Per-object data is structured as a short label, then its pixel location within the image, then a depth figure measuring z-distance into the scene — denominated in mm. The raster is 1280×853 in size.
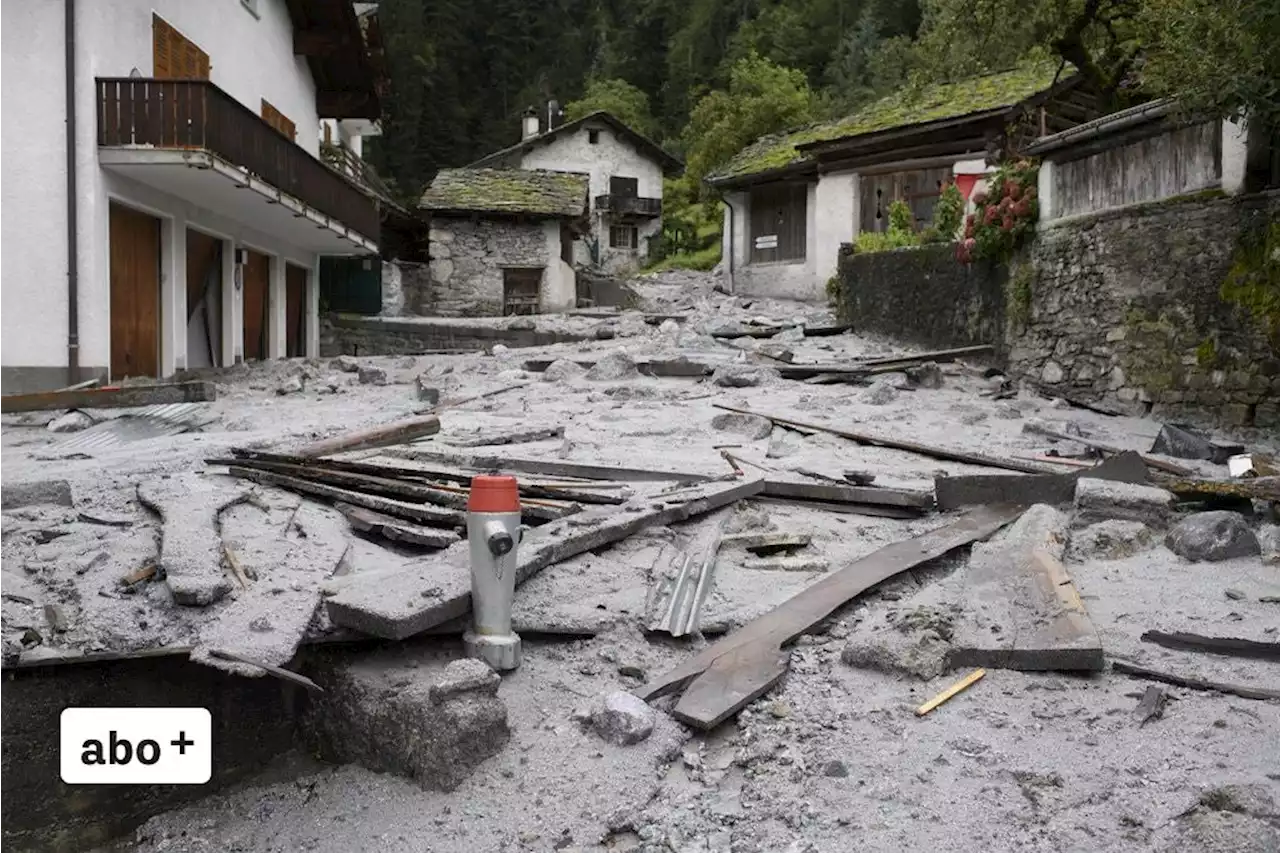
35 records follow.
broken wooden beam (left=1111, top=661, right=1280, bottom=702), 3760
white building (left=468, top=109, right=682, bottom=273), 43375
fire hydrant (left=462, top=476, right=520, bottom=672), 4047
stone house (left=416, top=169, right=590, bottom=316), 29406
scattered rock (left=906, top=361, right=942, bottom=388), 13141
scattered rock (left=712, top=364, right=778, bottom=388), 13477
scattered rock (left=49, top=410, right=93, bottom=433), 10226
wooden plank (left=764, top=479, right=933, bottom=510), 6824
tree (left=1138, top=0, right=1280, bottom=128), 7914
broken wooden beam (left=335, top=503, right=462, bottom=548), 5469
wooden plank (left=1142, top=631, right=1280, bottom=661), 4129
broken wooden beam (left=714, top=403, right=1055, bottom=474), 7965
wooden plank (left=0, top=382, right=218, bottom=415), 11164
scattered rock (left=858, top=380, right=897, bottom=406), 11945
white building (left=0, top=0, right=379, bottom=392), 13195
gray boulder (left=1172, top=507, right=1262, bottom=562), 5430
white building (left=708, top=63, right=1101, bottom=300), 21406
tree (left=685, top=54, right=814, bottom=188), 38094
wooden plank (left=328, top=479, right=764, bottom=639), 4023
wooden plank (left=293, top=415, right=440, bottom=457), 8164
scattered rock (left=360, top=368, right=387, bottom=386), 15938
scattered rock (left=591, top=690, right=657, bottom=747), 3779
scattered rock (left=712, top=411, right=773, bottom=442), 9875
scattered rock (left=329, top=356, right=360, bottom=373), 18523
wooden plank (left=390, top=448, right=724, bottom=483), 7328
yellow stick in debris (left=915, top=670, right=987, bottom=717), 3840
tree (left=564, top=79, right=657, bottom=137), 50812
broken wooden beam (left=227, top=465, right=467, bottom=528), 5691
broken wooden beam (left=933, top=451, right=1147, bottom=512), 6672
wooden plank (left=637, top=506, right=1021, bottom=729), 3932
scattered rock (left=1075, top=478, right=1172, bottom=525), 6070
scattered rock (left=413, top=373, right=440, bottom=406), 12781
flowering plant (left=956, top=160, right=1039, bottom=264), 12828
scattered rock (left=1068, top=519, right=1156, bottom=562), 5625
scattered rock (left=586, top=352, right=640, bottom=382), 14344
